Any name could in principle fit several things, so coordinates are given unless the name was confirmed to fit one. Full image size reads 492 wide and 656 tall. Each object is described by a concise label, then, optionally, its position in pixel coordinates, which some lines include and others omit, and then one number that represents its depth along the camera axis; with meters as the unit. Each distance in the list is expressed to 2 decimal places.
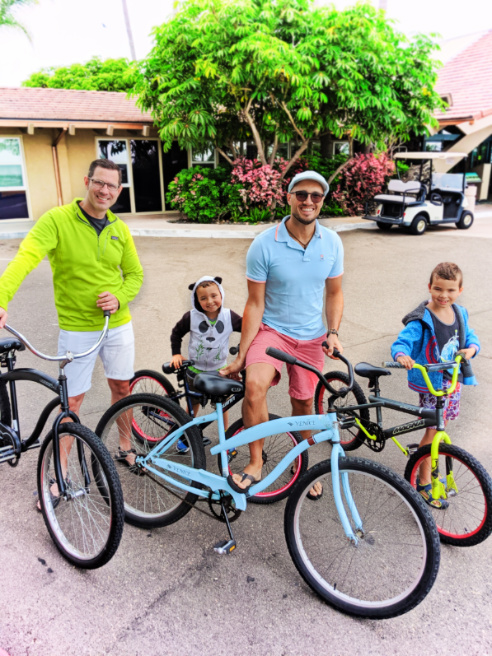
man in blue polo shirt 2.75
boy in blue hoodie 2.93
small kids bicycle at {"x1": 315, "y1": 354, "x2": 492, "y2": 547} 2.61
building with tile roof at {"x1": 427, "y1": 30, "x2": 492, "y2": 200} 17.38
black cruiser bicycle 2.48
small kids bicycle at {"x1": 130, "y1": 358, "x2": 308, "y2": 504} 3.05
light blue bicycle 2.27
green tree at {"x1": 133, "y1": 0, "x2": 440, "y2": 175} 11.95
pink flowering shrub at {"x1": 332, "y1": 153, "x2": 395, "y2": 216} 16.12
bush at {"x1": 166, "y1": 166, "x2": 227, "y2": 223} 14.81
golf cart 13.43
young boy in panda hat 3.35
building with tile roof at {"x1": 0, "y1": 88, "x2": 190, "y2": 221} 15.36
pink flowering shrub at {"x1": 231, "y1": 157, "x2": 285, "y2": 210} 14.22
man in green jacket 2.81
